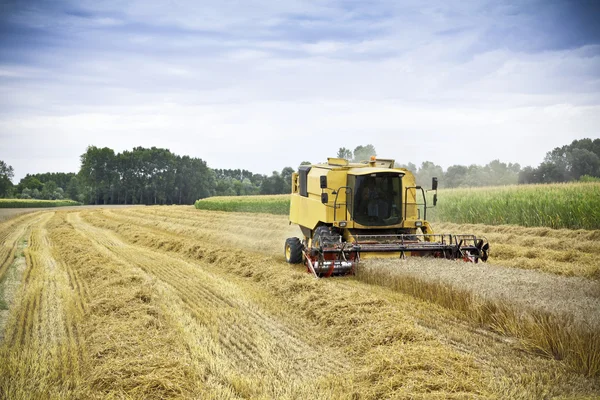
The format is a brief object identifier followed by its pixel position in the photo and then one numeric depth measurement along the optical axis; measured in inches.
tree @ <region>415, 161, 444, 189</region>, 1302.9
